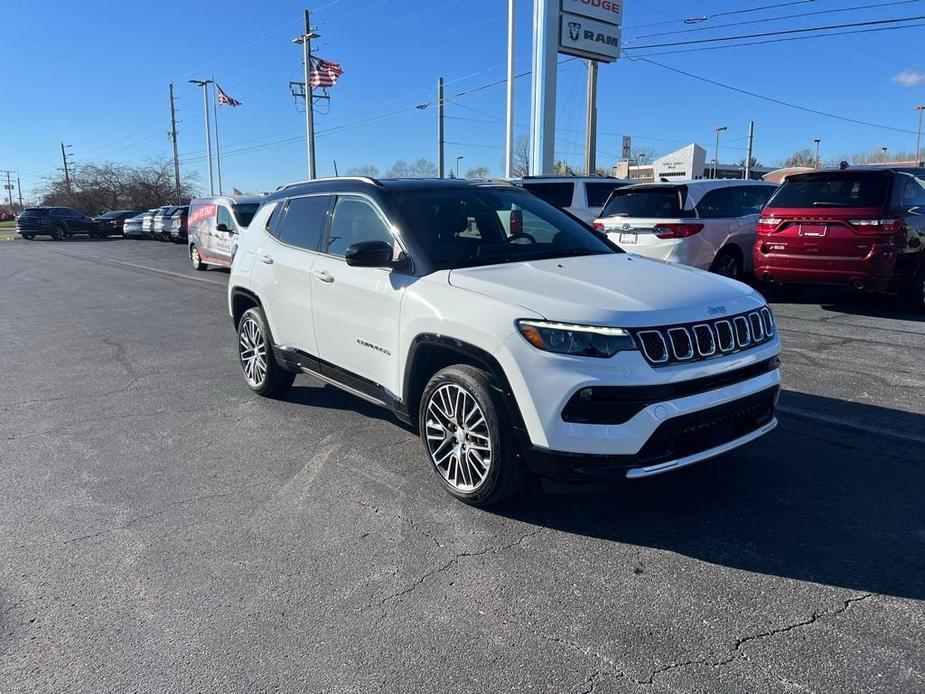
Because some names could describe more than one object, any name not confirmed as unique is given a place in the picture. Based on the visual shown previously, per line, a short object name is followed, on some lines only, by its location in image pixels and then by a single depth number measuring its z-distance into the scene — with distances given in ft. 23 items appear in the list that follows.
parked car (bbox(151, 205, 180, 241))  106.42
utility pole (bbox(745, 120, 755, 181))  223.30
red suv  27.43
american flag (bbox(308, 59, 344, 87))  106.32
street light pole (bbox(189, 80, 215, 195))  181.27
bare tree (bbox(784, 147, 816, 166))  298.68
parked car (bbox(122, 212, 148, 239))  117.70
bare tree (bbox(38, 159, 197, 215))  221.46
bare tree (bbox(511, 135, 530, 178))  191.21
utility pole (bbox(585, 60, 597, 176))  93.41
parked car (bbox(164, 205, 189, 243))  100.17
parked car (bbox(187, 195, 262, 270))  52.33
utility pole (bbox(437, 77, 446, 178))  139.64
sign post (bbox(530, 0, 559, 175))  72.18
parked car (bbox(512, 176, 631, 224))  41.57
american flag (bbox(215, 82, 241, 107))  136.46
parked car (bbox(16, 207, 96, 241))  120.78
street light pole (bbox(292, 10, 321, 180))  115.55
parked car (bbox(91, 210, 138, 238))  127.75
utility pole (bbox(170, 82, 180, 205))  225.15
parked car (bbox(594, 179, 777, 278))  32.58
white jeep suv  10.72
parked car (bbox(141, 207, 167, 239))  112.37
